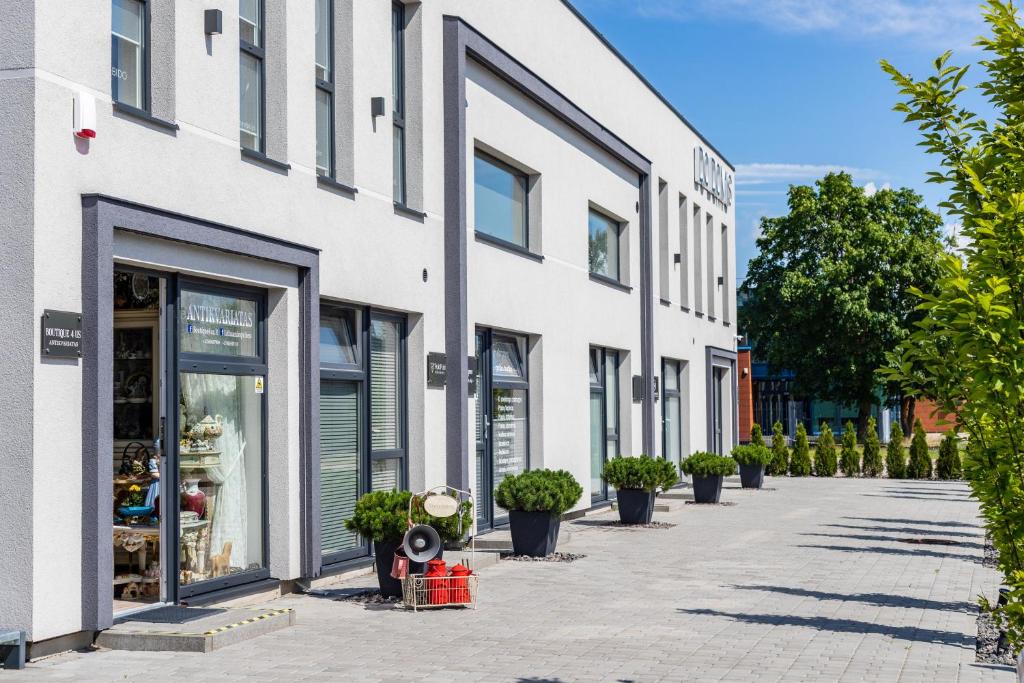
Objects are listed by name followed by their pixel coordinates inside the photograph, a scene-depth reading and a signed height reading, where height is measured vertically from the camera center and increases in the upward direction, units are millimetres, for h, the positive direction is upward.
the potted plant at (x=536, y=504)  14742 -1056
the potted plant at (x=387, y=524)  11312 -982
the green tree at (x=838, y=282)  50875 +5739
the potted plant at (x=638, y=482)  19188 -1040
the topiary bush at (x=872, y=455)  37125 -1278
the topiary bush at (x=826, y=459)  37438 -1386
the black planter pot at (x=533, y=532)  14930 -1412
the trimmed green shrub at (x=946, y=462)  35312 -1470
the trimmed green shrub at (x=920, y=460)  36344 -1427
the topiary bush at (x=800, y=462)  37469 -1474
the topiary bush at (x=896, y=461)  36812 -1464
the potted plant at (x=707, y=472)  24594 -1148
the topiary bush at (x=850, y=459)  37750 -1408
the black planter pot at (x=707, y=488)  24797 -1486
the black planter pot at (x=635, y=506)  19594 -1450
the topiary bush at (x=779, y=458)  37875 -1357
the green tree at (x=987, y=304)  5008 +458
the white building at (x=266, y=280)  8727 +1429
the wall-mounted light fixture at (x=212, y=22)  10586 +3544
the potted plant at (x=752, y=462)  29453 -1144
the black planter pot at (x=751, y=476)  30125 -1521
